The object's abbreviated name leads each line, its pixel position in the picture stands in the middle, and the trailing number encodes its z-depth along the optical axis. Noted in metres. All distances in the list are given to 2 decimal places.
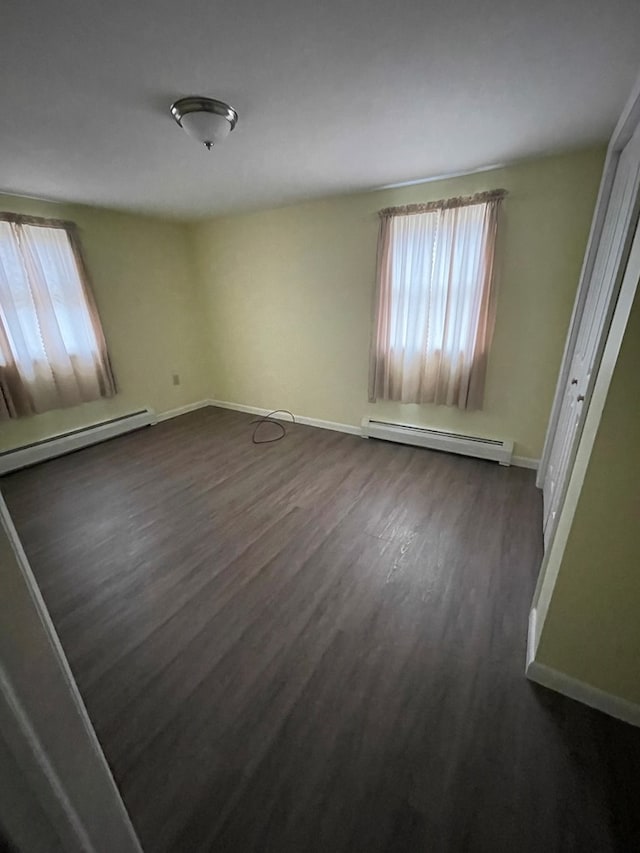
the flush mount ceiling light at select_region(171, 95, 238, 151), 1.54
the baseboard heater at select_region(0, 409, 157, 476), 3.05
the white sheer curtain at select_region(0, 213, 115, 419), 2.89
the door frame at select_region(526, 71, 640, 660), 1.10
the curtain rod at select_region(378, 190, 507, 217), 2.46
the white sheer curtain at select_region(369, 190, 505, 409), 2.61
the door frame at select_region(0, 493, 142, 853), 0.38
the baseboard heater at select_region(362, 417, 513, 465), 2.93
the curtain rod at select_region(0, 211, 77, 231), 2.80
